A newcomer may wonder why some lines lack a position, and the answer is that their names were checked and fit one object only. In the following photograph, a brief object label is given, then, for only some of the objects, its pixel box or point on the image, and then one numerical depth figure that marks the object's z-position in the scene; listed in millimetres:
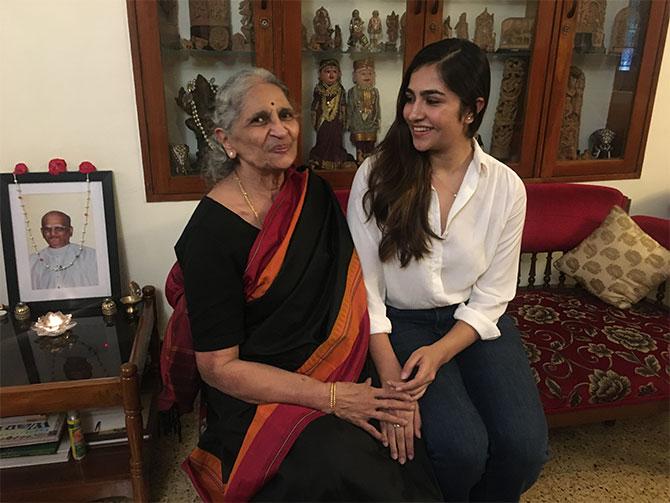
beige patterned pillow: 1941
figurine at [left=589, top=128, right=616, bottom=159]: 2291
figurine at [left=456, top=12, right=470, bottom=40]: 2006
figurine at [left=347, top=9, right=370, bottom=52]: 1958
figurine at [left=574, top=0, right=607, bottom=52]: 2051
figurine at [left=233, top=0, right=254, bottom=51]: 1776
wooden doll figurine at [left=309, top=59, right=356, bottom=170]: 1954
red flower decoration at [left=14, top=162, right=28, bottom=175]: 1721
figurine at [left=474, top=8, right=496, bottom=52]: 2043
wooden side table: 1366
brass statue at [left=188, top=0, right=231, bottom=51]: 1777
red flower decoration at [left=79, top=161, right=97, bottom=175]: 1757
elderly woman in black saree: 1104
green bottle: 1547
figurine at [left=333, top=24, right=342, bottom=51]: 1949
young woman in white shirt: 1271
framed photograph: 1744
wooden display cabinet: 1772
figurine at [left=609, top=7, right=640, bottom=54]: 2145
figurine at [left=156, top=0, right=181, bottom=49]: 1724
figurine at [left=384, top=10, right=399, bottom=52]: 1950
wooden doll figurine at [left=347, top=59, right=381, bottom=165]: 2002
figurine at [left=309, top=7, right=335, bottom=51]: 1893
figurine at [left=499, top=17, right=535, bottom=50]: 2029
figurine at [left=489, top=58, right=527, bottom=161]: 2098
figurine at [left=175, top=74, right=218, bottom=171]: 1849
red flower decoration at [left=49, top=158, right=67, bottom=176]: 1729
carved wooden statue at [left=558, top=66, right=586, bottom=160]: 2143
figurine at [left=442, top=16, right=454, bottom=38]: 1962
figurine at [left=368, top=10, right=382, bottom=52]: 1958
